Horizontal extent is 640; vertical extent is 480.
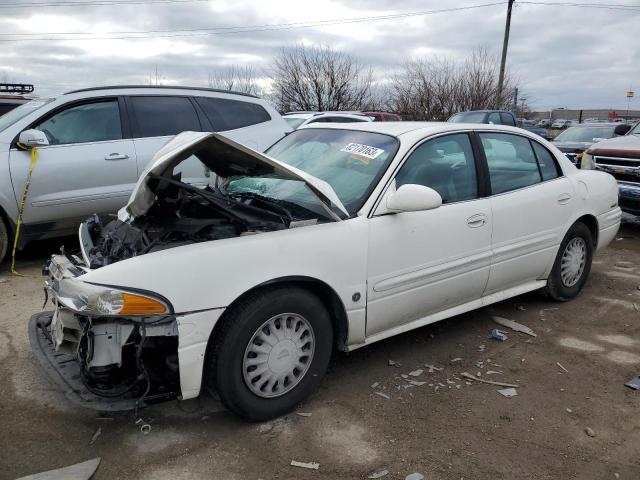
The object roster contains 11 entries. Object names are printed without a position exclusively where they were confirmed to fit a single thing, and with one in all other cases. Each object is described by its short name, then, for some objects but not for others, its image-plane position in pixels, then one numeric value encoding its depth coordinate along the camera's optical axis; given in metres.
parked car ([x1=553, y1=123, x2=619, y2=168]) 12.10
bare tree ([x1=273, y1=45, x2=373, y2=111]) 30.92
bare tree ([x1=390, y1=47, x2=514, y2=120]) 29.75
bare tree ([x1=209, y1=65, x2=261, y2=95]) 31.25
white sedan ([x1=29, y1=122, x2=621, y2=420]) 2.63
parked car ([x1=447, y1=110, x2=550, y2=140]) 14.91
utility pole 23.34
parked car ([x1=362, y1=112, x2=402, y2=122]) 18.83
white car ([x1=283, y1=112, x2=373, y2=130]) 12.20
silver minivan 5.36
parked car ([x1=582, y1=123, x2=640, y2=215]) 7.71
